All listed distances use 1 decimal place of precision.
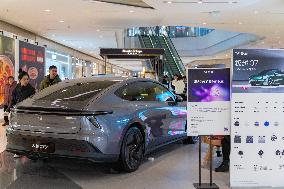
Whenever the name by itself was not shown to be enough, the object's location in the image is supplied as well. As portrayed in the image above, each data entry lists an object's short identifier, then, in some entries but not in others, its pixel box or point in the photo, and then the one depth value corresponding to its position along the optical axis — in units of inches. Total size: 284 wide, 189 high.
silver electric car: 205.0
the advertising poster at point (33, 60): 599.8
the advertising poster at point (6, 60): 540.4
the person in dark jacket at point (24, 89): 304.7
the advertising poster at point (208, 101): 189.8
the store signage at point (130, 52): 570.9
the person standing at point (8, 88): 482.3
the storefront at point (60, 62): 829.4
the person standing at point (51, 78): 326.1
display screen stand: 193.8
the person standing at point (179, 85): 525.7
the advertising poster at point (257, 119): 186.2
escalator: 900.3
